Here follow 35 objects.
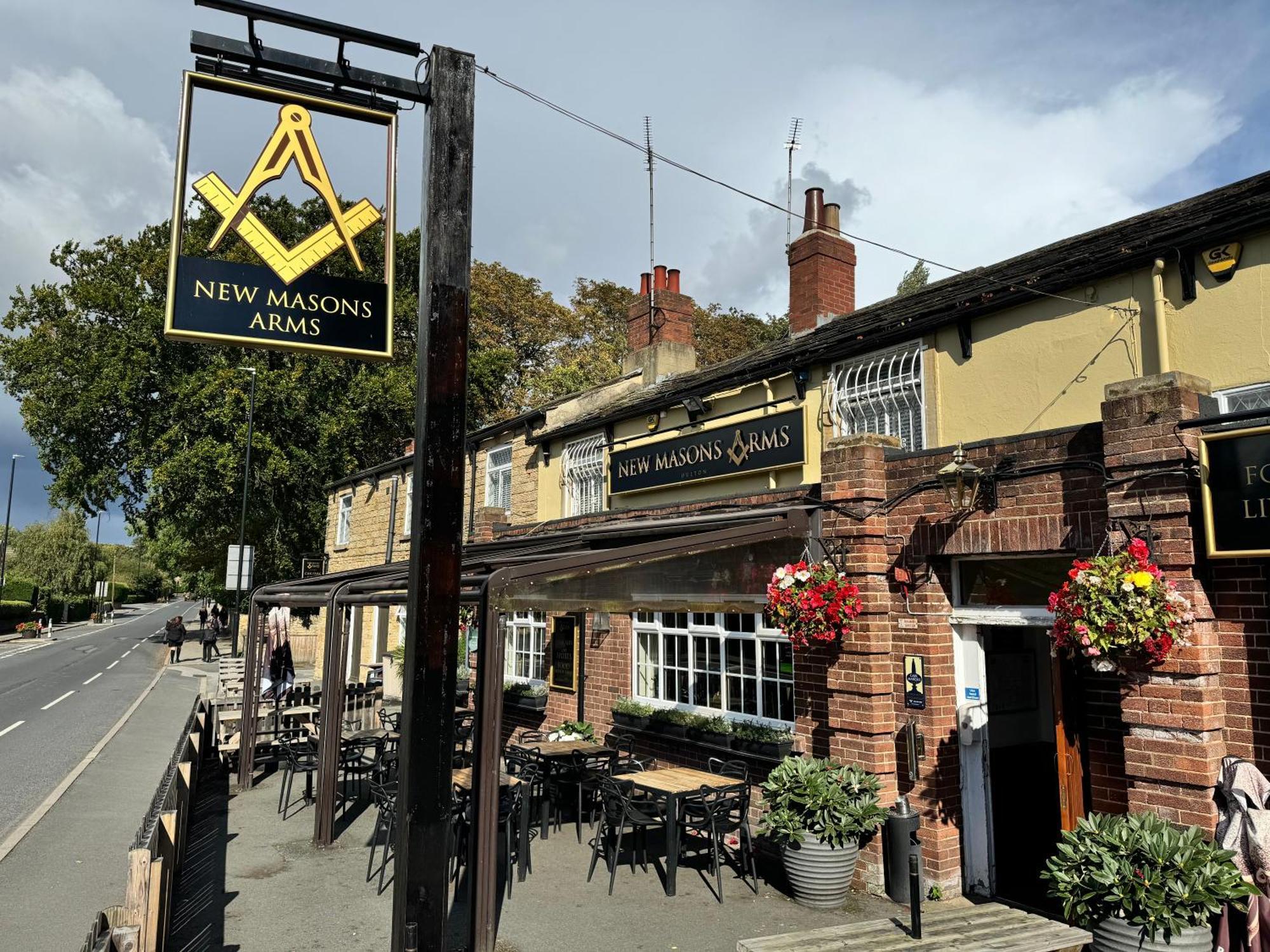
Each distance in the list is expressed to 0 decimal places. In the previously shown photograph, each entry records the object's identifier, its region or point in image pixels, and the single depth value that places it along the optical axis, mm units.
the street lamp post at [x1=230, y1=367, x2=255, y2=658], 19766
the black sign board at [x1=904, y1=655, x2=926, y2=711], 7105
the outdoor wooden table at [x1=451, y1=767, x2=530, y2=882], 7559
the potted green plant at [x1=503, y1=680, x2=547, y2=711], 13117
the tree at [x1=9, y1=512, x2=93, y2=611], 60219
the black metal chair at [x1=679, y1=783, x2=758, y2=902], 7262
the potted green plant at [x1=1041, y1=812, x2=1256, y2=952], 4770
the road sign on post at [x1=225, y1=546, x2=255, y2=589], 19875
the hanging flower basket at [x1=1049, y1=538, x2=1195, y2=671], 5055
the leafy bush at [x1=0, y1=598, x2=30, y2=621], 44588
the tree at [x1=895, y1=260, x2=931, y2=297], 34250
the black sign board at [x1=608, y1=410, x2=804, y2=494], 9258
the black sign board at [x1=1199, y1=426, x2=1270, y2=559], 4941
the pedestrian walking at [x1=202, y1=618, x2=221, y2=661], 32344
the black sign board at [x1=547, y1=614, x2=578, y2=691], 12570
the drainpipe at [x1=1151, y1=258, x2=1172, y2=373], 6199
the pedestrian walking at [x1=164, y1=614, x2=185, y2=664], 31344
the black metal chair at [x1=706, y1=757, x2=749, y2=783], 8410
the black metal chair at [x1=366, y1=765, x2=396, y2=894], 7422
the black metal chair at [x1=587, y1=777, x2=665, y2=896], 7375
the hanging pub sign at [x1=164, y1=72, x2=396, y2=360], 4129
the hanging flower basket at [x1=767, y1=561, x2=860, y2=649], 7254
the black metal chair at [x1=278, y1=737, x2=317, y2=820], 9570
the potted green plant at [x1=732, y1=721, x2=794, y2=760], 8461
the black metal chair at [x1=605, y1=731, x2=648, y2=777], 9141
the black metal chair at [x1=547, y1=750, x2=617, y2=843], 9117
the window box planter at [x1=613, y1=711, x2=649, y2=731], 10562
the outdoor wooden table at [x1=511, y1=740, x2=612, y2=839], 8906
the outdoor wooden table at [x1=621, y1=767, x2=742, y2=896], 7105
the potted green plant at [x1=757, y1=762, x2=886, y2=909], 6832
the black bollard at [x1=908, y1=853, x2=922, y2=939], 5426
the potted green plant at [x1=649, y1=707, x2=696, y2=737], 9828
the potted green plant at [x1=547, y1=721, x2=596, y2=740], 11523
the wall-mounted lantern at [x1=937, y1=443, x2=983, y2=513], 6520
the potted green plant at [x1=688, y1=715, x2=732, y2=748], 9188
